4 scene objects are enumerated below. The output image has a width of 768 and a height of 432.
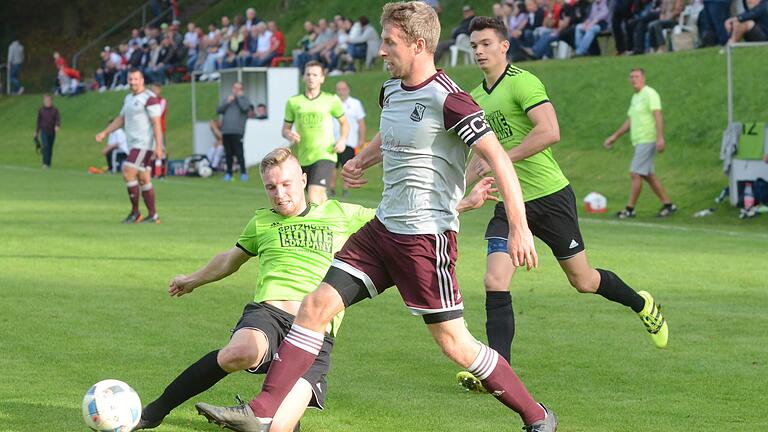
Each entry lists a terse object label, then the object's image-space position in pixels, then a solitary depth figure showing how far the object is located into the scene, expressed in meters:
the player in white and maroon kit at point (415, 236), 6.02
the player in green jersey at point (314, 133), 17.16
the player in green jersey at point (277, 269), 6.58
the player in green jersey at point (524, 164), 8.13
